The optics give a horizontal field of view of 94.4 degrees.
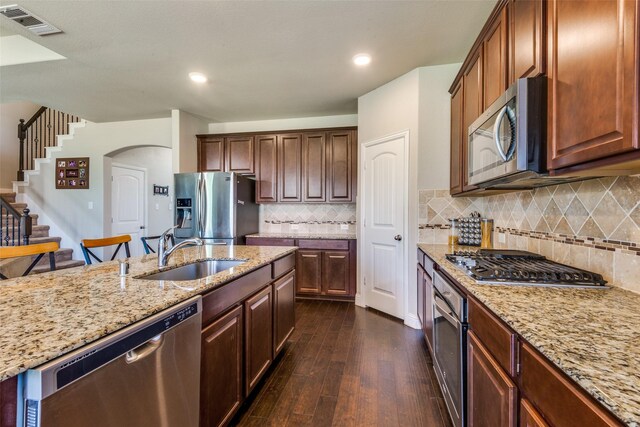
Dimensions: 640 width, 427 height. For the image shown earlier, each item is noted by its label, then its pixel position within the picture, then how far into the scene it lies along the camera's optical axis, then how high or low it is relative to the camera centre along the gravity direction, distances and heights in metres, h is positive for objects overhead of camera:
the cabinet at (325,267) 3.81 -0.71
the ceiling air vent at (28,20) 2.07 +1.42
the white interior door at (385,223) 3.14 -0.12
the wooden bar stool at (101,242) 2.09 -0.23
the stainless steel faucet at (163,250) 1.71 -0.22
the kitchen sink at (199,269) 1.83 -0.38
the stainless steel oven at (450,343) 1.38 -0.71
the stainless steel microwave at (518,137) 1.25 +0.35
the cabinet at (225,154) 4.36 +0.87
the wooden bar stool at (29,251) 1.69 -0.24
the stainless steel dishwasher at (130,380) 0.69 -0.49
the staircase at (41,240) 4.30 -0.43
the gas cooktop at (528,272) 1.28 -0.28
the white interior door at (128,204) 5.19 +0.15
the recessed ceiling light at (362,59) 2.72 +1.45
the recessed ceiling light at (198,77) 3.11 +1.45
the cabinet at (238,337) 1.35 -0.71
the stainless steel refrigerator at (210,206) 3.83 +0.08
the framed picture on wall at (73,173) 4.80 +0.63
